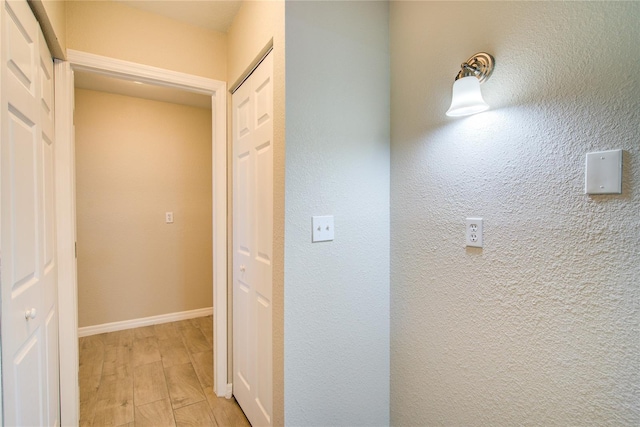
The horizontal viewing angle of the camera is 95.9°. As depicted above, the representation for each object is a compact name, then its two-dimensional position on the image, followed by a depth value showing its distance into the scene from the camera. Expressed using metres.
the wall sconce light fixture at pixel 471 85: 0.94
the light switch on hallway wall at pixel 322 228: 1.22
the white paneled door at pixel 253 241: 1.40
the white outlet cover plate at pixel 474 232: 1.03
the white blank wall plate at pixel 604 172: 0.73
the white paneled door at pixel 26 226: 0.90
